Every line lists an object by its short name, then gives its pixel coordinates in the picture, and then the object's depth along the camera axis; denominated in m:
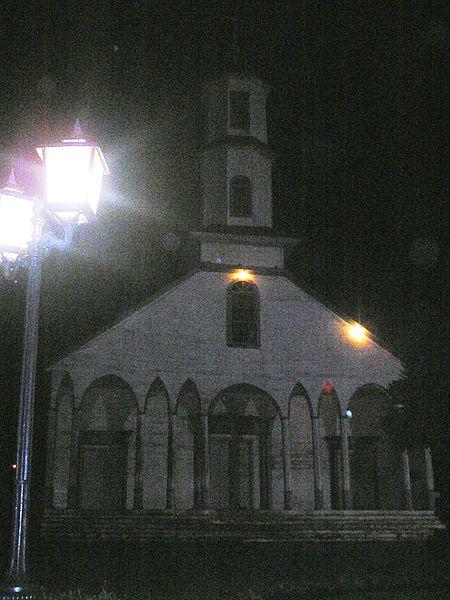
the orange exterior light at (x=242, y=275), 23.83
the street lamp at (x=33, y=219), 7.19
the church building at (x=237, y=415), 21.42
